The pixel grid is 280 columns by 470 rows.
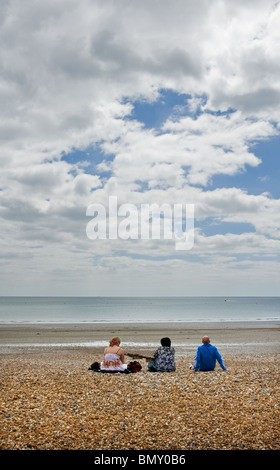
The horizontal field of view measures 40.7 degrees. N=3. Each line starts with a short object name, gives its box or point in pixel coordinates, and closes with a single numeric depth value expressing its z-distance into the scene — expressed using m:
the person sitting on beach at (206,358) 12.89
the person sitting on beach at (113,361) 12.08
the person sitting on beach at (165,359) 12.65
